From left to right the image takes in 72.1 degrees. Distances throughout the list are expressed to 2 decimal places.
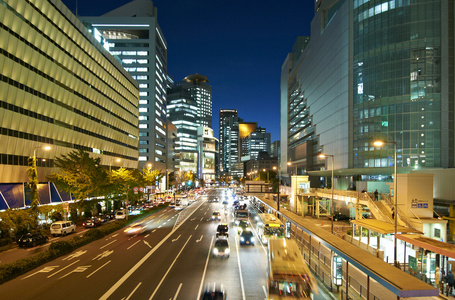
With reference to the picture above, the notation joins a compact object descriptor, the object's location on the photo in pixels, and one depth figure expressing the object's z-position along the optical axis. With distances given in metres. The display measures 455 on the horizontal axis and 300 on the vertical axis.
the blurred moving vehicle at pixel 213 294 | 15.37
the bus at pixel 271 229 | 34.25
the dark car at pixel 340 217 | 56.53
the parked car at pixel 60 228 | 41.06
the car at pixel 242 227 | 40.92
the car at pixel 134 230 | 41.19
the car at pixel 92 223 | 48.38
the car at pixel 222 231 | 33.06
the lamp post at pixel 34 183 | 40.09
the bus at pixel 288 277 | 15.27
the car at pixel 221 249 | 29.73
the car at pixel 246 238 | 34.69
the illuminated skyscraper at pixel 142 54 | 139.62
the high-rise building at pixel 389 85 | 57.84
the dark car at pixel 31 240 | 34.88
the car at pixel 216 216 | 56.38
